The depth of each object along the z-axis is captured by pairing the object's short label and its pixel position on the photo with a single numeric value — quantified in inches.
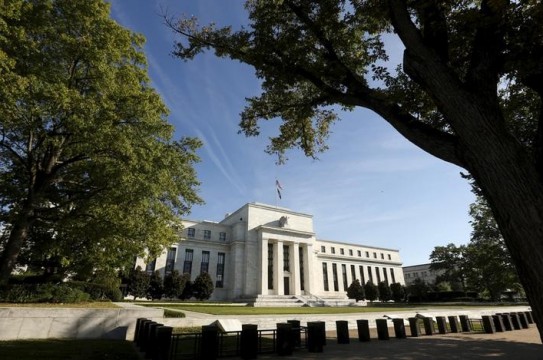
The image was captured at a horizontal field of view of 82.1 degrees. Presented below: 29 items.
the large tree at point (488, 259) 1578.5
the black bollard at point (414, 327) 576.6
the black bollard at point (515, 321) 677.9
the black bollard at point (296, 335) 437.4
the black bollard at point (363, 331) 516.7
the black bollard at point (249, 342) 369.1
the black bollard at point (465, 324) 650.0
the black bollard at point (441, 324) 605.0
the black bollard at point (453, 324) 629.9
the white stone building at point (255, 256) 2159.2
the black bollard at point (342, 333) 495.8
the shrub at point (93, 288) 676.8
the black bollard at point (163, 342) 329.4
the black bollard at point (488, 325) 612.8
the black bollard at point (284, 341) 390.3
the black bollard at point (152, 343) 348.5
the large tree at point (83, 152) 534.3
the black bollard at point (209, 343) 350.0
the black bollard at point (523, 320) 694.1
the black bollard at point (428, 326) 590.2
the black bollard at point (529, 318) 808.4
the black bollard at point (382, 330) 534.5
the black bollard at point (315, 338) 418.9
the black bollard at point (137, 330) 467.5
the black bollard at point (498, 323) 643.5
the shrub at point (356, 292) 2246.6
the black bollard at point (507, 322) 663.1
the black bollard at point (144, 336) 395.3
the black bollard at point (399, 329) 554.3
